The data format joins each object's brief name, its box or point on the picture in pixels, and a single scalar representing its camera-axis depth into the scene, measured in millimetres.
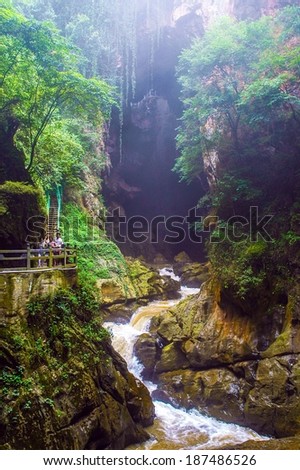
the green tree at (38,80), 10469
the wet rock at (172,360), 14008
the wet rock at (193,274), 24062
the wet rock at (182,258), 30500
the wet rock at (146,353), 14312
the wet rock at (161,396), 12844
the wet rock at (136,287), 19078
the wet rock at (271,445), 8225
